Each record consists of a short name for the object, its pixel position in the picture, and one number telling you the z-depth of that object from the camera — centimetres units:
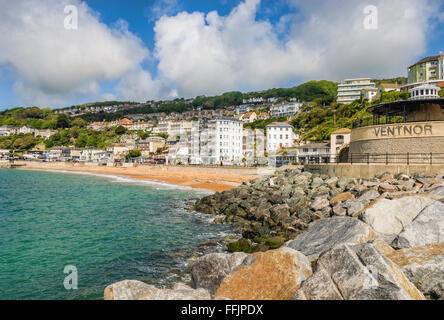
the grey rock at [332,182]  2098
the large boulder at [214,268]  723
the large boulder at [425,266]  560
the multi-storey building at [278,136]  9475
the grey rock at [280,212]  1745
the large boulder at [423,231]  770
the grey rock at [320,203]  1658
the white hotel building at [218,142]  9869
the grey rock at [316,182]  2234
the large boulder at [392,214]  910
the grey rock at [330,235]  805
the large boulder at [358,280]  497
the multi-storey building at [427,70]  9144
